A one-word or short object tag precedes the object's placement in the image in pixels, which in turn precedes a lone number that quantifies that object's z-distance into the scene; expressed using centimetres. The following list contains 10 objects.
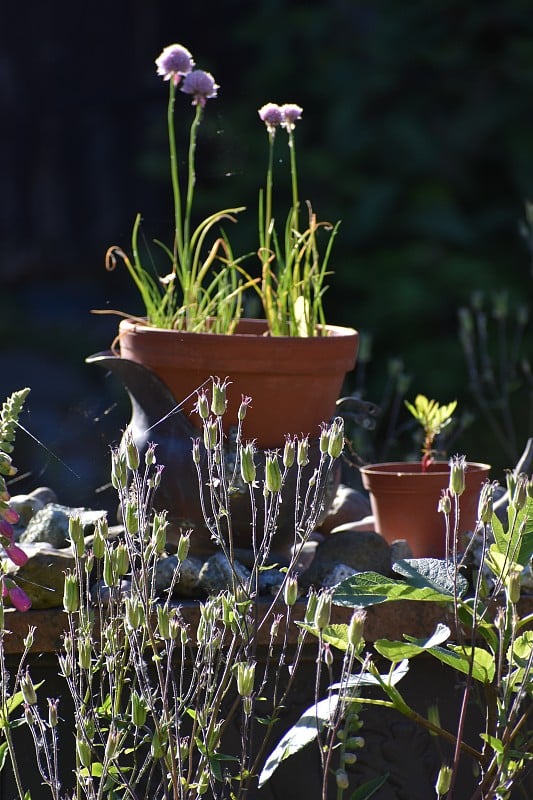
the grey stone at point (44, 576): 480
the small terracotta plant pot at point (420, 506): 498
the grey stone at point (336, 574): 484
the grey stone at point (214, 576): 482
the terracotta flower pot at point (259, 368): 491
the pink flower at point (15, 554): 469
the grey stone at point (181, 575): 483
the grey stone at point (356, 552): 489
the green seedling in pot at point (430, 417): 496
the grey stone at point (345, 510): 511
